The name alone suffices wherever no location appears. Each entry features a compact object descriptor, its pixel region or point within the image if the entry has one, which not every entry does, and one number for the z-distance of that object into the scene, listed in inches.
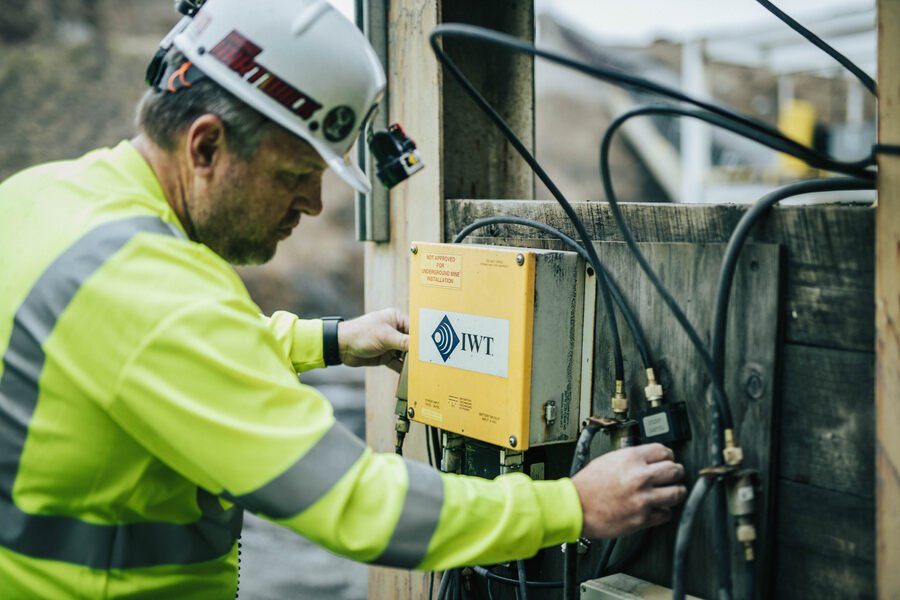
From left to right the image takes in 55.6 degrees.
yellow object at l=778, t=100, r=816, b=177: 466.3
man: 44.9
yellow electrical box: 61.4
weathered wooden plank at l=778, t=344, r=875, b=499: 49.0
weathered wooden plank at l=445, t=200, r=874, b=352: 48.8
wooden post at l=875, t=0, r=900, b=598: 45.7
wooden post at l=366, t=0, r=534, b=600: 78.8
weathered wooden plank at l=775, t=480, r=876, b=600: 49.3
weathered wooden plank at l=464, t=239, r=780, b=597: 52.7
